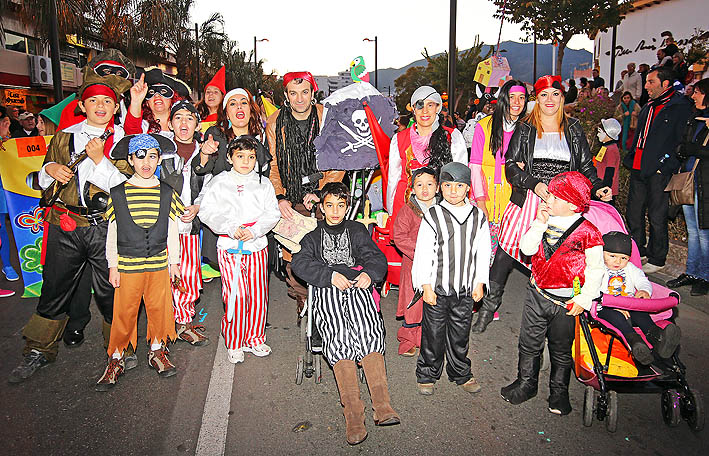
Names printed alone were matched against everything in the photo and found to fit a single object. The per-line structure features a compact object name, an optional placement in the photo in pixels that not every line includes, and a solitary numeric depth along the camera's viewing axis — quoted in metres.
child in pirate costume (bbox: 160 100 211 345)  4.89
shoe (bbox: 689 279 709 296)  5.91
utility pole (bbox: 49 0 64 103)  10.66
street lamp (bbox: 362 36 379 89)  49.16
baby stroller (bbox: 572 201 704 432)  3.42
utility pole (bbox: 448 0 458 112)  11.08
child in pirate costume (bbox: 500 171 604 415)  3.43
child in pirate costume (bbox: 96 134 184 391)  4.06
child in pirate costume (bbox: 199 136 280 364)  4.32
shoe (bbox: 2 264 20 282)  6.95
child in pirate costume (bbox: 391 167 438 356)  4.32
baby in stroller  3.38
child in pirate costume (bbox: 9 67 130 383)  4.21
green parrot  5.33
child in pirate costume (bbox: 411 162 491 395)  3.87
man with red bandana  5.11
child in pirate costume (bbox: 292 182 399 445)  3.54
